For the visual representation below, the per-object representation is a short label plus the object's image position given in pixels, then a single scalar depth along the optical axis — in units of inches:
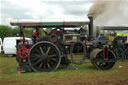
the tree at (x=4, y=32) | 924.5
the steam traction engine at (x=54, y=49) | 295.9
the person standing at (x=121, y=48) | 431.5
